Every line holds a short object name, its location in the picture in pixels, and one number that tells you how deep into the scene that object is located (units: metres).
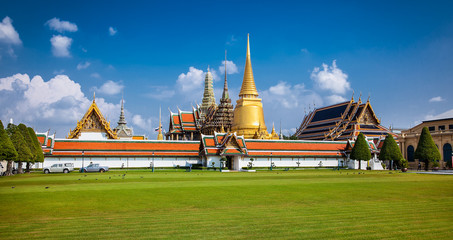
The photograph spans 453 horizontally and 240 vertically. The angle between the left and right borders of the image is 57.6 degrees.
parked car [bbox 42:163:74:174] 44.59
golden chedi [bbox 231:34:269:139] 87.38
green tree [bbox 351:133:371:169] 60.56
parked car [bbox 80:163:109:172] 46.41
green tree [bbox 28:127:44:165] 46.64
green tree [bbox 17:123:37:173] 43.25
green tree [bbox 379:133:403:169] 58.38
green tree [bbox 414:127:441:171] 55.84
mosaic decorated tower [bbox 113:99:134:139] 125.04
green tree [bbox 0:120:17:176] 35.06
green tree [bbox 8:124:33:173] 39.72
